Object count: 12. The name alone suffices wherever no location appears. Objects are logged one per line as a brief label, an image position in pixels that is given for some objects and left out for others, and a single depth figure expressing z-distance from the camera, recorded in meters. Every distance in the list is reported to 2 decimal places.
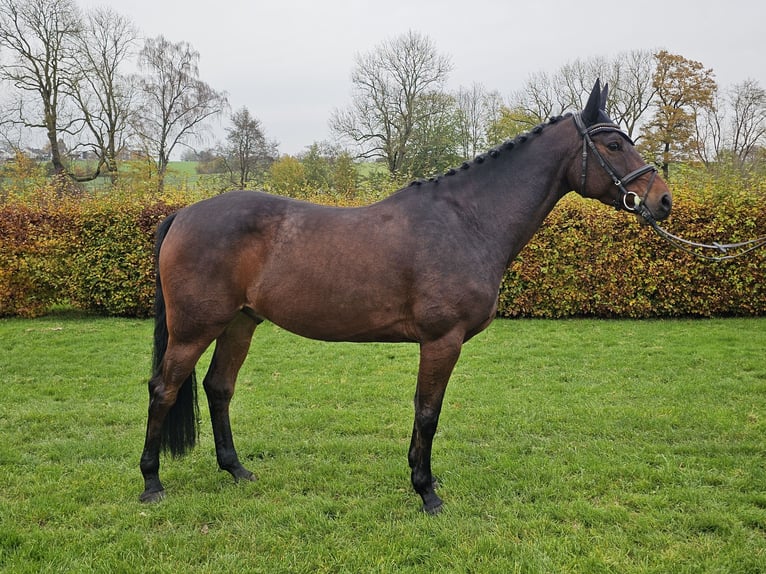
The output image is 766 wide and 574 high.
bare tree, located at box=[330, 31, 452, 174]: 29.19
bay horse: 3.45
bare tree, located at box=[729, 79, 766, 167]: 31.95
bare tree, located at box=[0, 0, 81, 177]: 22.31
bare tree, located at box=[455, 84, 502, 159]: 29.86
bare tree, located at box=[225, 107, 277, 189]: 33.16
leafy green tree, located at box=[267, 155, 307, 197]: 28.78
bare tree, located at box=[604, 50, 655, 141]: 30.23
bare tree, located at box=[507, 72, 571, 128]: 31.65
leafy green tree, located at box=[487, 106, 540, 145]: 28.61
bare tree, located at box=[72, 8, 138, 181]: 25.09
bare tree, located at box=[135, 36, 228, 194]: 28.64
